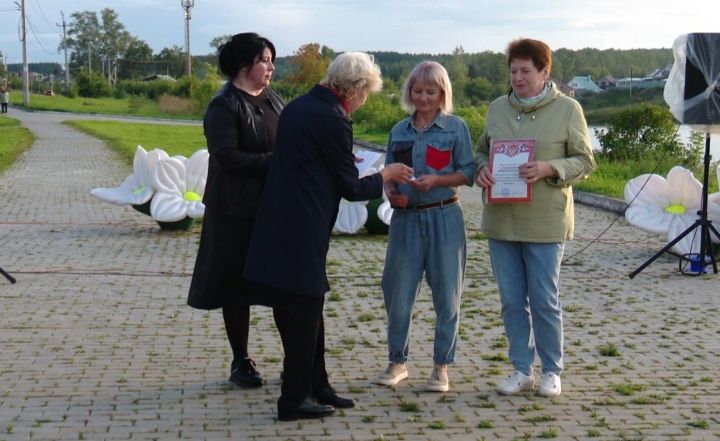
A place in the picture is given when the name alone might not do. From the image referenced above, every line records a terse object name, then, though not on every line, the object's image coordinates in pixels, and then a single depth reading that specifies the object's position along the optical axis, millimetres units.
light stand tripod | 9375
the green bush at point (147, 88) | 77188
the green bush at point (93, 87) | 89625
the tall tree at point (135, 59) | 135375
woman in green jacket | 5422
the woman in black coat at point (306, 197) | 4898
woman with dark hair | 5488
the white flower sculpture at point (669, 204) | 10227
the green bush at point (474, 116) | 28062
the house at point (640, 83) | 57831
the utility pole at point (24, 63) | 69375
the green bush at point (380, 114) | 40875
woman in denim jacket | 5469
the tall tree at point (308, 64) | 66500
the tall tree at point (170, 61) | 128375
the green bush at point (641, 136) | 22125
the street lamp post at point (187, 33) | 70562
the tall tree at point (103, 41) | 134750
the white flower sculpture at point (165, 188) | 12016
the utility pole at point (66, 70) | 99850
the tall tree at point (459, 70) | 54094
